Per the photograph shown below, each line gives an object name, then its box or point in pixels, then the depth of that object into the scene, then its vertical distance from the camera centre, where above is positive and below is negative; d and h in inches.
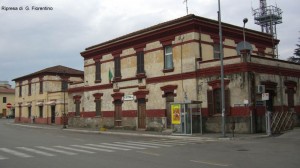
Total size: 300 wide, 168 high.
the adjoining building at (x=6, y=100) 3841.0 +114.6
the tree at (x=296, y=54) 2432.3 +350.4
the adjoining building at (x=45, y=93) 2082.9 +101.3
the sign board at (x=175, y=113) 1083.3 -13.1
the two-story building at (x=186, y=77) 1043.9 +102.4
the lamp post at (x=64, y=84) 2251.5 +159.9
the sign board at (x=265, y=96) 954.1 +29.7
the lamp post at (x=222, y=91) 939.7 +42.6
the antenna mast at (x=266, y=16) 2038.6 +510.8
